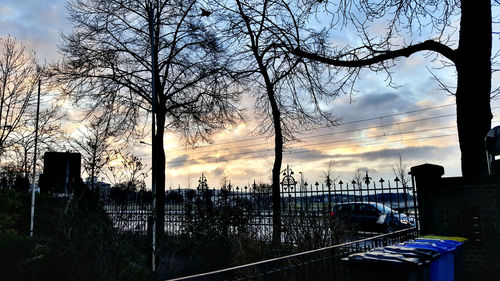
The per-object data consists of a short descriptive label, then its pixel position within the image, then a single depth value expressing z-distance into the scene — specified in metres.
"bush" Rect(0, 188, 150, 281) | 6.46
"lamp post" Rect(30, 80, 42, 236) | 11.62
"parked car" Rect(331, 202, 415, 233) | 15.25
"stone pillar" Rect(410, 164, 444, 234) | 8.33
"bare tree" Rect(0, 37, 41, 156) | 22.08
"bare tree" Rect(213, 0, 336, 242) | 13.25
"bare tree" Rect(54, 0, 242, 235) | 16.02
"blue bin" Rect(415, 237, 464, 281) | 6.31
